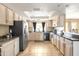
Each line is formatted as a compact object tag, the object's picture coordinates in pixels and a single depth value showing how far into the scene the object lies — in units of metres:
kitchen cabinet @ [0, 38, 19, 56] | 1.90
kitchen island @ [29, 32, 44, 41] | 6.32
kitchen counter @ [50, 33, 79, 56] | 2.29
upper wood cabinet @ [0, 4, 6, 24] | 2.34
